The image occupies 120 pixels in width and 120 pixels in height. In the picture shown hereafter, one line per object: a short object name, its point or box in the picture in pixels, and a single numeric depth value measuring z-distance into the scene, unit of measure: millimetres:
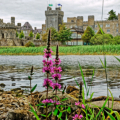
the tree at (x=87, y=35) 59562
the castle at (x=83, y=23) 77438
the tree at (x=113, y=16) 80062
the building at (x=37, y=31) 97662
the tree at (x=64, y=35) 58312
